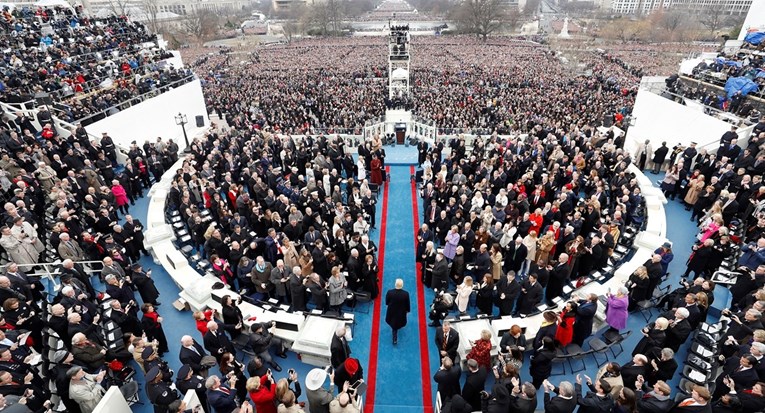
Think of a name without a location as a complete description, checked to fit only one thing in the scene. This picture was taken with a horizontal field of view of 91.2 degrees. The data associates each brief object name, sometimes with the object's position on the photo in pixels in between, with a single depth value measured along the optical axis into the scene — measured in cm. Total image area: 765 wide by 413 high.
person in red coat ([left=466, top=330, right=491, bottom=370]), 586
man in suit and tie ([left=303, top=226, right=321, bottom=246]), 880
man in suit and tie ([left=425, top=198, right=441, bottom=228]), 1017
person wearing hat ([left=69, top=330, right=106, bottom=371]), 550
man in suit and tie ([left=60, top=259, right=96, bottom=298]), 707
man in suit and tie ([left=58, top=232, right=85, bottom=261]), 810
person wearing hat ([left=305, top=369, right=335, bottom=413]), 515
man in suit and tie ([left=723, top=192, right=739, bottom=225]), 926
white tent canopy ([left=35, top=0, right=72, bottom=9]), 2584
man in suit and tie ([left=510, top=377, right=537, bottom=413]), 485
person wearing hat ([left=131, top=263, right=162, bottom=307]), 761
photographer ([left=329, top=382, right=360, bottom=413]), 476
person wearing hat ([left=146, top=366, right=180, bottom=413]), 511
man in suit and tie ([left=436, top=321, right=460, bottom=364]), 621
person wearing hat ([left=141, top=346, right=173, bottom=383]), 544
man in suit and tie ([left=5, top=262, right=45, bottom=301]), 691
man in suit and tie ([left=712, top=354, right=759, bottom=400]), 500
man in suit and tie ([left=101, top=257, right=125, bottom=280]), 740
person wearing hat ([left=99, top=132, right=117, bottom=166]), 1329
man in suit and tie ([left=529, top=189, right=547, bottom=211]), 1057
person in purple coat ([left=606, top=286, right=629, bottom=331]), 674
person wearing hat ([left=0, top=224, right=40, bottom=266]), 781
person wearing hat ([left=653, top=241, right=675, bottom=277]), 781
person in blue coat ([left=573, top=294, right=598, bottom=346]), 649
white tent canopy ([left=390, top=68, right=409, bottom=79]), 2300
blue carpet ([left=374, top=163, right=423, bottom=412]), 662
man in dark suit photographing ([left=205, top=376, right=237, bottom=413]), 505
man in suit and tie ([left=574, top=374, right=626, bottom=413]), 485
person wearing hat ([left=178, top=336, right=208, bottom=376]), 555
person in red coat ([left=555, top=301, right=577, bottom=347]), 644
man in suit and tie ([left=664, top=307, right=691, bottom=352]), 588
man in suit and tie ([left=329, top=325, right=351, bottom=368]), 595
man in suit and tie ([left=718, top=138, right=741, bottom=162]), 1191
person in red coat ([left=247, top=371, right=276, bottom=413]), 511
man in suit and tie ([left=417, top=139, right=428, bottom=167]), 1480
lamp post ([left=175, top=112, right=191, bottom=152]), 1475
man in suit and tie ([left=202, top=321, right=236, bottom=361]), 598
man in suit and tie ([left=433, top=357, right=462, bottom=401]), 541
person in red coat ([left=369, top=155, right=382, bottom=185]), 1368
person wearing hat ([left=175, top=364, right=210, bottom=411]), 541
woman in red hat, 573
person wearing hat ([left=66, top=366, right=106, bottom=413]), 503
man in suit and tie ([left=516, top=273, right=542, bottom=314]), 732
